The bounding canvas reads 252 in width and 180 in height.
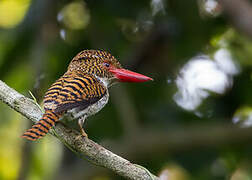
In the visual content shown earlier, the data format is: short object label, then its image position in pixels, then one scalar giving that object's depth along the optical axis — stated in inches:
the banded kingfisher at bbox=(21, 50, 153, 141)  242.2
